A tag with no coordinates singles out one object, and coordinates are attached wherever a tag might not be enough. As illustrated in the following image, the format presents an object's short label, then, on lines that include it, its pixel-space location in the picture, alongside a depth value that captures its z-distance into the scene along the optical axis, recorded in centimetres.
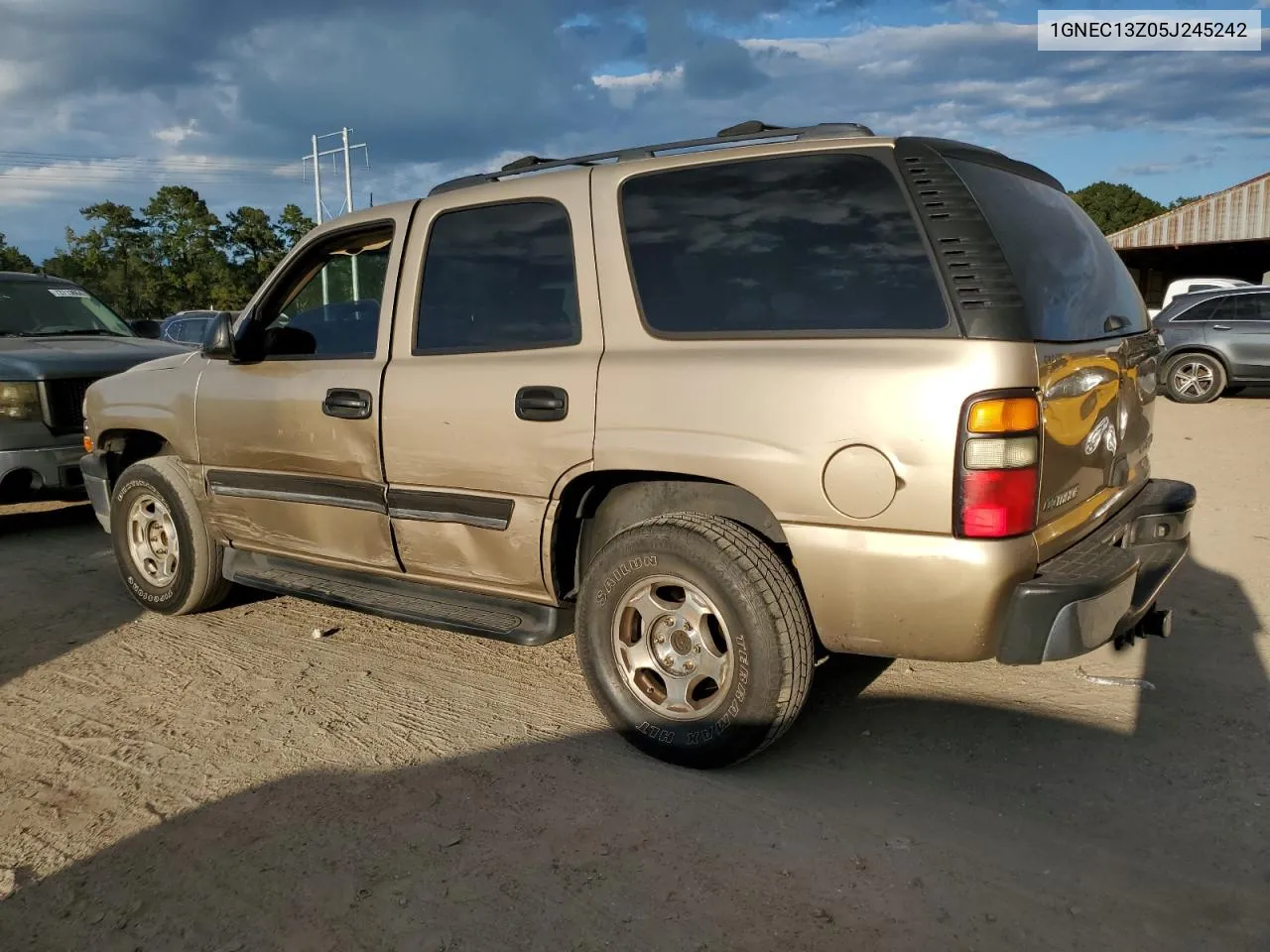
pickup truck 653
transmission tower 3701
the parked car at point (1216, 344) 1394
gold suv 284
